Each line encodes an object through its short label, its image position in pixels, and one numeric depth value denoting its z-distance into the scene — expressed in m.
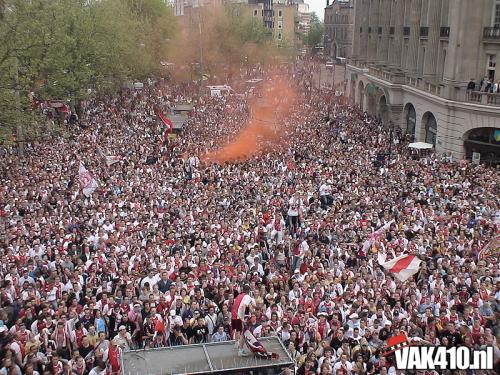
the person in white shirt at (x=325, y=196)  23.50
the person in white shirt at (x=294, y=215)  21.60
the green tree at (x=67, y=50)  28.52
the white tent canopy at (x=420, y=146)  32.53
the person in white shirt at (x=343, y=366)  11.27
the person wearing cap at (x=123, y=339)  12.13
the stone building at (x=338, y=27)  123.13
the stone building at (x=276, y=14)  141.25
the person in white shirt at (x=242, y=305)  13.61
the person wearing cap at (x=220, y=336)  12.80
